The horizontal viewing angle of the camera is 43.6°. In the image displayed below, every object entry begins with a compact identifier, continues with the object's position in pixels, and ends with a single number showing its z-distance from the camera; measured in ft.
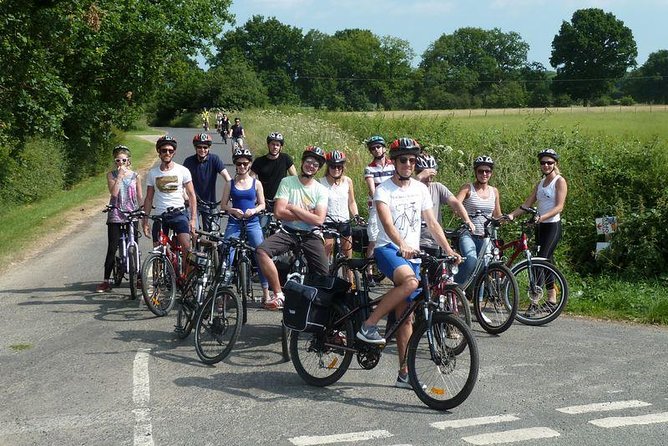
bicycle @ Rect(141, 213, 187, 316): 31.22
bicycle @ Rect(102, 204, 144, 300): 34.19
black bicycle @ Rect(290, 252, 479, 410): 20.43
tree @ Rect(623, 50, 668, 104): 391.42
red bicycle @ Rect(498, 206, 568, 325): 30.27
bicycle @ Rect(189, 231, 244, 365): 24.58
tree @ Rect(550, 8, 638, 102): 388.98
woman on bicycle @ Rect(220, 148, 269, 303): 31.30
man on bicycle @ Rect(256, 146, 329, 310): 27.38
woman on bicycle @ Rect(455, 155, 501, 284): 30.42
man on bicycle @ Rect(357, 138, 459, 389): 21.33
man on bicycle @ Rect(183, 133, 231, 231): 35.45
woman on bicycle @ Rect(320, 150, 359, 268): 32.22
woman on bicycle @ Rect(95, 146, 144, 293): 36.37
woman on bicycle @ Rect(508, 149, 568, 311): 32.19
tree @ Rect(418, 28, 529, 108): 435.53
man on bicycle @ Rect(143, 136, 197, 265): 32.91
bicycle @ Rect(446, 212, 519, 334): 28.91
